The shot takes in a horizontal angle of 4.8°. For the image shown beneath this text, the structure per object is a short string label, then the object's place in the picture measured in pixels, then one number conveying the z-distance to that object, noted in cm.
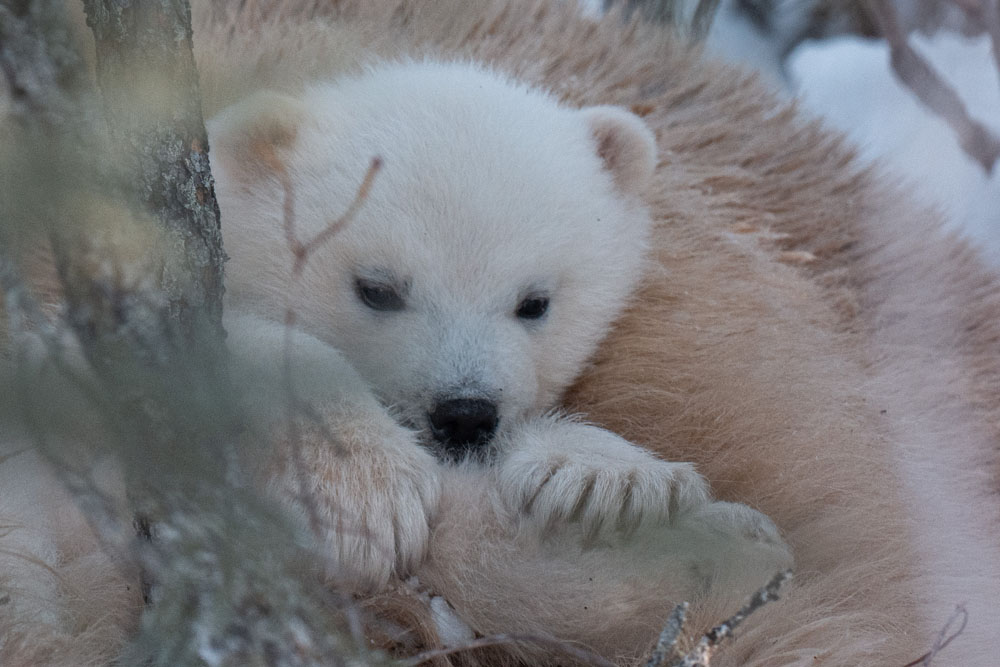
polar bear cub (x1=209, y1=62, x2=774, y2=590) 431
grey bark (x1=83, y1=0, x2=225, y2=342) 421
